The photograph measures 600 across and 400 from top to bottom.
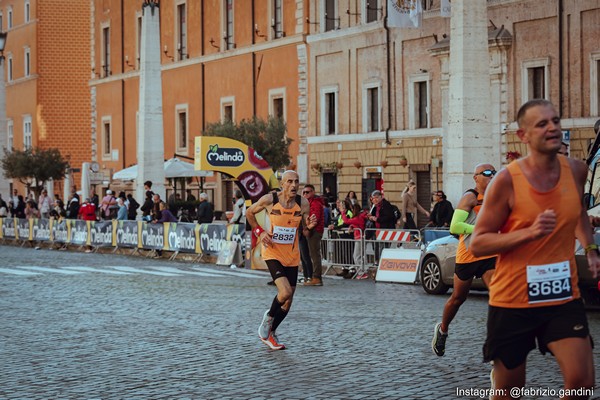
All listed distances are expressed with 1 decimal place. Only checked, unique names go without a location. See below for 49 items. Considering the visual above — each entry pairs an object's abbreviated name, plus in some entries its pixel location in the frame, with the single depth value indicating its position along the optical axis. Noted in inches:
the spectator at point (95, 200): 1721.1
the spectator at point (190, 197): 1924.2
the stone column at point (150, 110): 1592.0
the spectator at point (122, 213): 1493.6
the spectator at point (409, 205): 1190.3
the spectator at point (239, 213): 1241.0
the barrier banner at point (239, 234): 1190.9
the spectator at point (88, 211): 1542.8
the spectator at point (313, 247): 945.5
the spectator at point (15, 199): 2207.6
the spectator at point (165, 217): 1348.5
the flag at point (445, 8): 1485.0
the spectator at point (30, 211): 1957.4
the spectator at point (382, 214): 1042.1
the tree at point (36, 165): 2566.4
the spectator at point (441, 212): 1032.2
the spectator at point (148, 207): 1430.9
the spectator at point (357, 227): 1043.9
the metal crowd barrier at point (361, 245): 999.6
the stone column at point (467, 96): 1104.2
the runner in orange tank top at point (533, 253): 274.4
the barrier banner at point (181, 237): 1280.8
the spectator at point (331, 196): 1535.2
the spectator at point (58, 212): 1699.1
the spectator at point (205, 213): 1337.4
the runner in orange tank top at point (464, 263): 479.2
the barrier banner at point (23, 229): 1690.5
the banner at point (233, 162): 1249.4
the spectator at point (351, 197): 1210.6
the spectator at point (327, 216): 1183.2
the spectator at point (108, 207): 1679.5
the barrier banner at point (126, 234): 1402.6
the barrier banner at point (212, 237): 1226.0
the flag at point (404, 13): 1551.4
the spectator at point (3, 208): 2066.3
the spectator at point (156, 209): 1359.5
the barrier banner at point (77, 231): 1521.9
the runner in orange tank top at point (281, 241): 537.3
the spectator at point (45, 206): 1932.2
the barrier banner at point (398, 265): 961.7
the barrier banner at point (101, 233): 1461.6
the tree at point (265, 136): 1867.6
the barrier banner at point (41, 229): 1628.9
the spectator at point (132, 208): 1544.0
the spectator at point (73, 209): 1690.5
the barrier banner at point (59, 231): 1573.6
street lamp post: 2198.3
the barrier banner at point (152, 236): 1339.8
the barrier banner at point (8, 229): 1745.8
